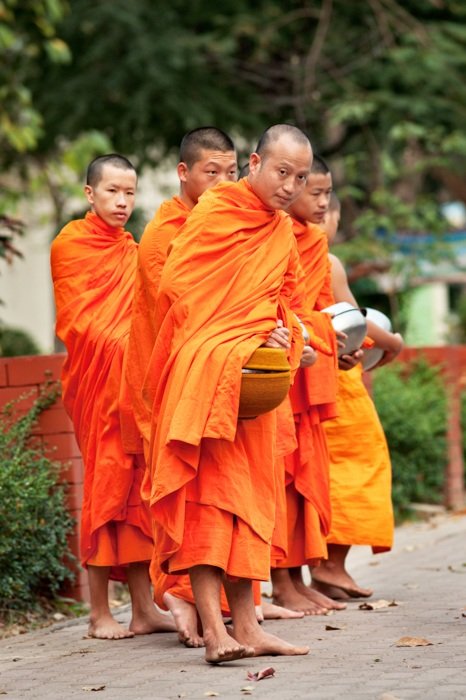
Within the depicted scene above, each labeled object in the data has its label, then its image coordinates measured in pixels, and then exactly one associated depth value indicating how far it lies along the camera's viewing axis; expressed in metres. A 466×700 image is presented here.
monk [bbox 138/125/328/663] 11.34
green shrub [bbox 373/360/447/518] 22.44
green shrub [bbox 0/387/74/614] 14.20
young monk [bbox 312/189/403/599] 15.37
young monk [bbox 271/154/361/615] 14.30
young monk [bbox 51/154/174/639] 13.41
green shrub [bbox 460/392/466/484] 25.48
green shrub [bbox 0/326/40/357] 34.70
